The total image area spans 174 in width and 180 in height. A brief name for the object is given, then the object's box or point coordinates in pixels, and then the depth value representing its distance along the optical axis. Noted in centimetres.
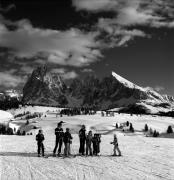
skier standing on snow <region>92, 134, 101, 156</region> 2862
